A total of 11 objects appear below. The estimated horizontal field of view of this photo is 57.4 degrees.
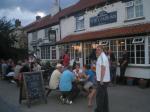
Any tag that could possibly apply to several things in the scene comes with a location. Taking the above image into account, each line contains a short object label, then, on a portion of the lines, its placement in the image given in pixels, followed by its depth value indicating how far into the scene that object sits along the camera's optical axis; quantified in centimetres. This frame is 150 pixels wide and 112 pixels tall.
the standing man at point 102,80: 385
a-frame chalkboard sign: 500
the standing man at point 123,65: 772
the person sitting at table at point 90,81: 499
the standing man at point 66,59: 877
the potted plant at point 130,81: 742
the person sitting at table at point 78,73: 562
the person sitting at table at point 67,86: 500
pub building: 766
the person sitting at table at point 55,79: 539
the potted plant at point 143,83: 681
